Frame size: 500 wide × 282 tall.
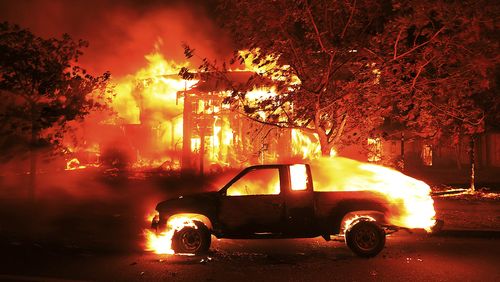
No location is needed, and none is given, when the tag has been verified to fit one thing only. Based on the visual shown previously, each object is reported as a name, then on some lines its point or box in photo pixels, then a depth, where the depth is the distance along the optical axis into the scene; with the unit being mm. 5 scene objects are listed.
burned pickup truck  8023
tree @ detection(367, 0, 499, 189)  9477
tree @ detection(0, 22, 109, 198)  12828
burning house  20641
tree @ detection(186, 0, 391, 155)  10359
